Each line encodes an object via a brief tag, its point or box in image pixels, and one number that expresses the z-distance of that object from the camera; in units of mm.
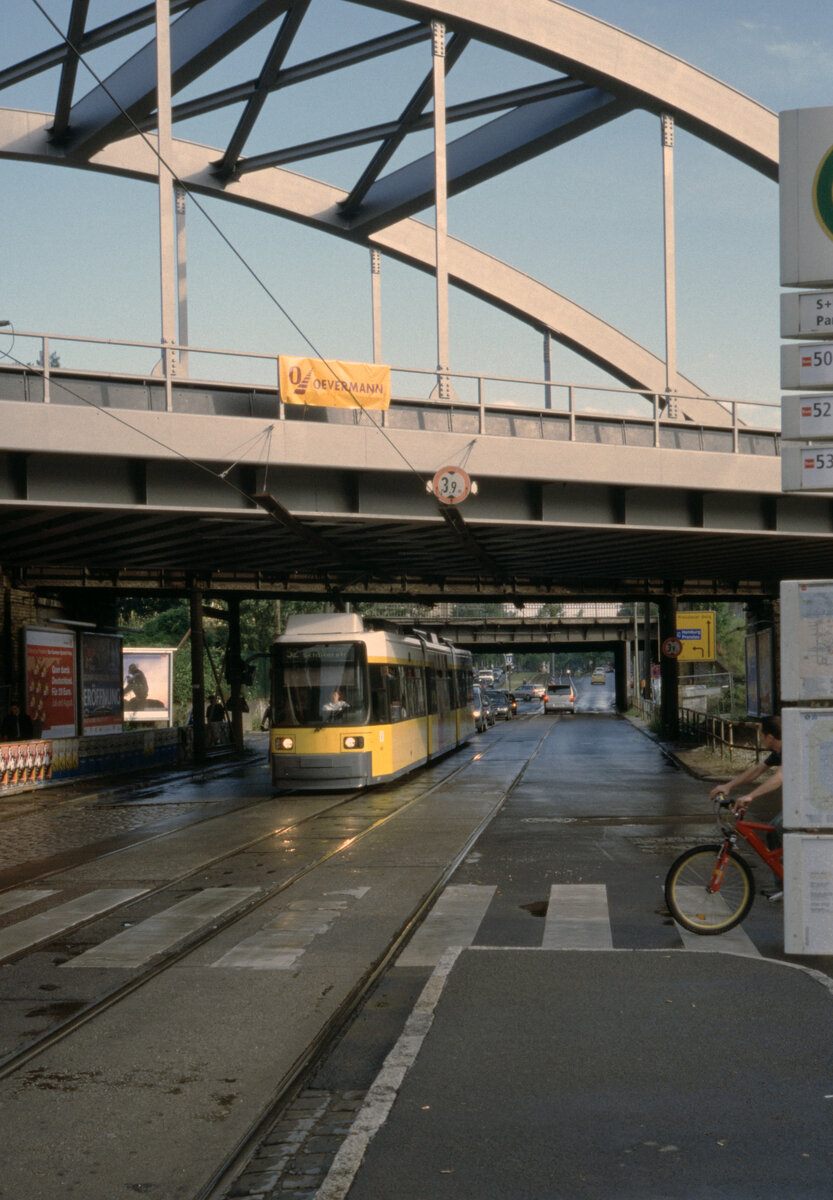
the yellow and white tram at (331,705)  22312
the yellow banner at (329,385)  20656
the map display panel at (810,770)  7117
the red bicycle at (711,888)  9305
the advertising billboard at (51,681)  29969
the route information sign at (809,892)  7098
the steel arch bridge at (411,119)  29547
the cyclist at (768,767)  9312
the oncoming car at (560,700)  80062
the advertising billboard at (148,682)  46156
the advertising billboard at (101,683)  33750
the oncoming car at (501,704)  69562
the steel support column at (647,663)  59062
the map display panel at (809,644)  7148
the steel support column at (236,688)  42625
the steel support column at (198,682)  37750
